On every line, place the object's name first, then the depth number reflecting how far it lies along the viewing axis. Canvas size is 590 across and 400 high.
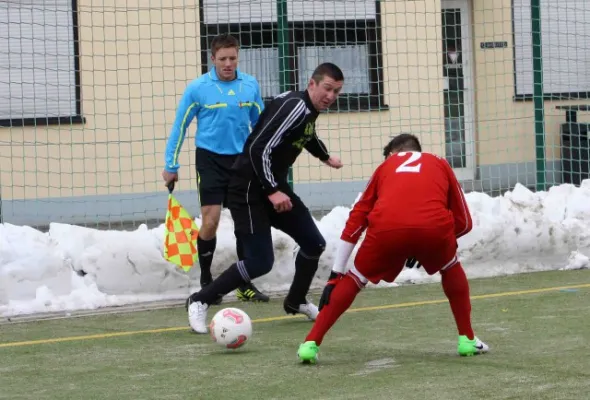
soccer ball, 15.06
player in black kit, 16.37
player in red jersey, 13.76
